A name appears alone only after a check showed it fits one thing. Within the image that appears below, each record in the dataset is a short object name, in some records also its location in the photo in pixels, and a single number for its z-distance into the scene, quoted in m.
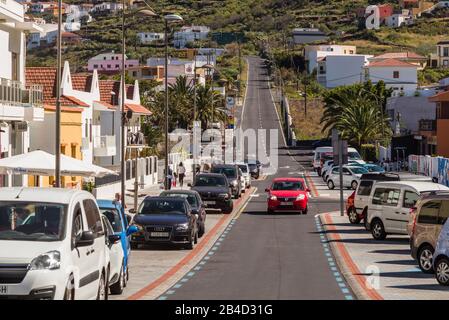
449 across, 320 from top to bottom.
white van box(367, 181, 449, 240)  37.41
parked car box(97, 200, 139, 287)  24.91
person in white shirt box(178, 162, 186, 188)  78.12
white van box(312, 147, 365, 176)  94.50
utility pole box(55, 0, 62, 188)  32.63
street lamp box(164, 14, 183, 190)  55.97
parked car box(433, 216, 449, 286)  24.33
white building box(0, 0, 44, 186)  42.97
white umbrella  35.72
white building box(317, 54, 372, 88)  188.50
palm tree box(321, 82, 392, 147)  109.50
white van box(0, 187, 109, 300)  15.88
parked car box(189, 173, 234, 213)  52.28
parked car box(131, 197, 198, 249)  34.62
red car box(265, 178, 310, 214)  53.06
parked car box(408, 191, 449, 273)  27.31
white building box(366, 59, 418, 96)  174.75
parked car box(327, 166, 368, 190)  73.71
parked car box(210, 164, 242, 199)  63.09
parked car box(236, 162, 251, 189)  75.79
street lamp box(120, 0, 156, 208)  42.45
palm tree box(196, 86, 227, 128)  129.88
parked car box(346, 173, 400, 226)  43.59
